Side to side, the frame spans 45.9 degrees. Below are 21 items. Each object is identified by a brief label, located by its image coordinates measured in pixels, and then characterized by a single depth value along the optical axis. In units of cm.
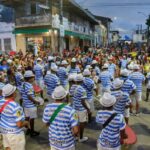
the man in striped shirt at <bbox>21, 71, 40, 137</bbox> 466
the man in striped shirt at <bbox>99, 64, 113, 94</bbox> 689
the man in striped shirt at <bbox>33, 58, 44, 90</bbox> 773
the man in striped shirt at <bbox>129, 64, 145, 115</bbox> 610
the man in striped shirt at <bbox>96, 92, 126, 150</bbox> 305
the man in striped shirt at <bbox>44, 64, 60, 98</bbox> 569
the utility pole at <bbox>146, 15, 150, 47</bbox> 2833
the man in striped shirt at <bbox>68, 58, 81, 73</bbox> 767
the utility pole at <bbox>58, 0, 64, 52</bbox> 1287
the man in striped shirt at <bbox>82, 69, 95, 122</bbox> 520
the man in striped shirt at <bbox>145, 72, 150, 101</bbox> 725
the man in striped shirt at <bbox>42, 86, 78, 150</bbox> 297
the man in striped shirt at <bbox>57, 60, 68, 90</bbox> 695
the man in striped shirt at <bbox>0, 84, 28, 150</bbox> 317
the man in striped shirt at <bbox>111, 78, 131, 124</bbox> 435
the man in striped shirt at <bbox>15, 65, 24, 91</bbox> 670
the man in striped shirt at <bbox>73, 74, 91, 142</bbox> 446
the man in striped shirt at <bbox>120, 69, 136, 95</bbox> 506
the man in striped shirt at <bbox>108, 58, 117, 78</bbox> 824
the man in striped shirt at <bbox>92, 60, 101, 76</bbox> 786
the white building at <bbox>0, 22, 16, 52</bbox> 1776
